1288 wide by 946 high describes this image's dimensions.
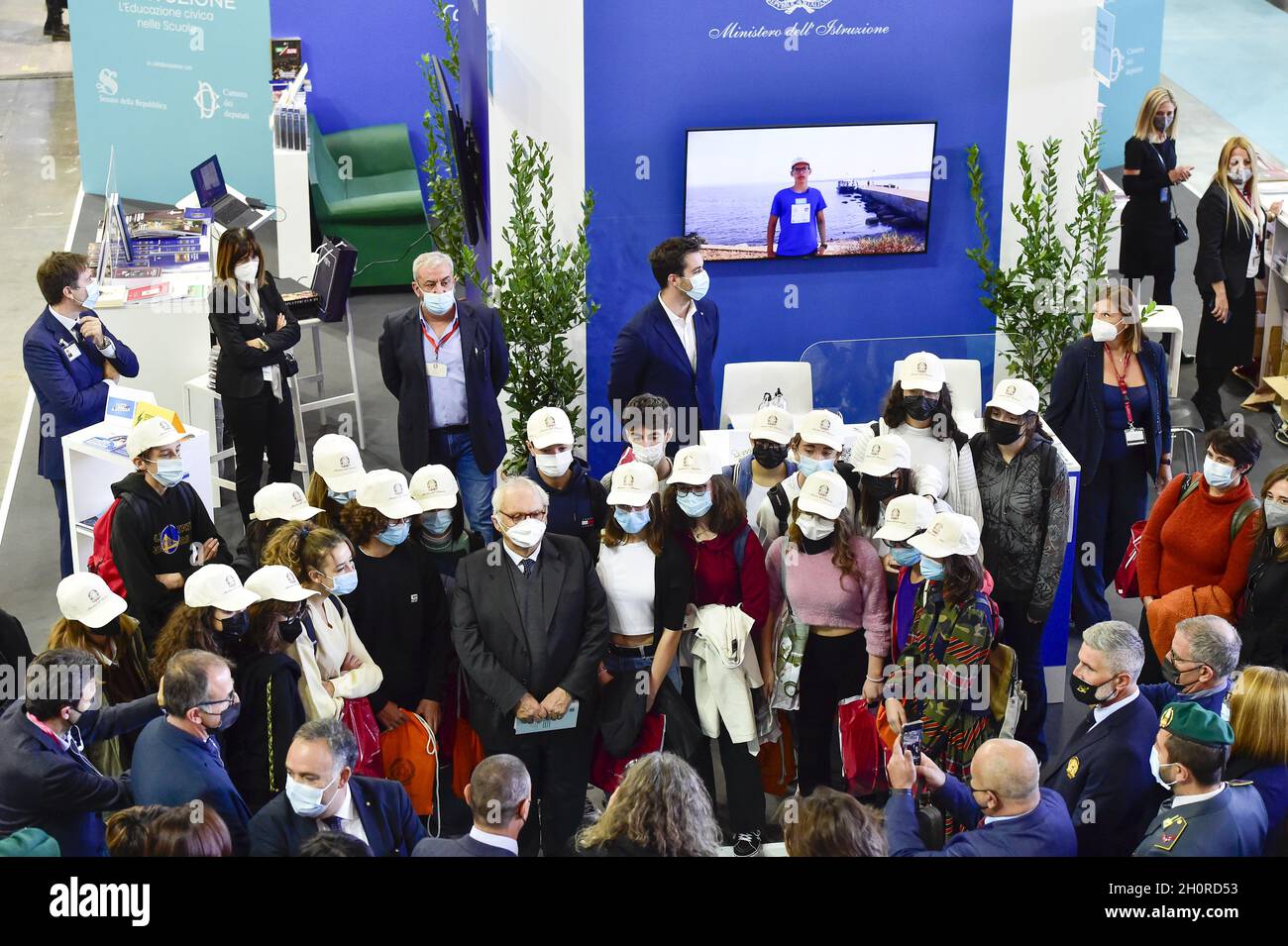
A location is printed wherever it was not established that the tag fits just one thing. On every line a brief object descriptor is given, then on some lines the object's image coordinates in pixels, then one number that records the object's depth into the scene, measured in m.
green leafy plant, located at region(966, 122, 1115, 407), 7.65
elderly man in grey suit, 5.41
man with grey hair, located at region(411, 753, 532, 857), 4.34
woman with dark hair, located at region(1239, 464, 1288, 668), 5.58
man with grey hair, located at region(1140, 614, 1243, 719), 4.93
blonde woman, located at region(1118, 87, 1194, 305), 9.36
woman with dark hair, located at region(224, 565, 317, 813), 5.01
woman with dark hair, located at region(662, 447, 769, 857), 5.61
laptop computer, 9.37
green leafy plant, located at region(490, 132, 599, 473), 7.62
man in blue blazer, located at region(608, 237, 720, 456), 7.09
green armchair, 11.04
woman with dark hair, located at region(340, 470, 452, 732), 5.55
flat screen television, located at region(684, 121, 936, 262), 7.90
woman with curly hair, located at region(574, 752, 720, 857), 4.33
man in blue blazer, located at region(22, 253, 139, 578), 7.18
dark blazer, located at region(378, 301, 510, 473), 6.96
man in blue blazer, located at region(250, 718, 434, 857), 4.41
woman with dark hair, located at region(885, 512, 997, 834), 5.33
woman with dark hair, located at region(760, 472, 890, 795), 5.62
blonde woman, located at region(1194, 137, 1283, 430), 8.88
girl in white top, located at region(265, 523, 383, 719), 5.27
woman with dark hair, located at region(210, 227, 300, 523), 7.39
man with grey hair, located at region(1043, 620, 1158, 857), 4.71
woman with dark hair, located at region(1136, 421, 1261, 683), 5.80
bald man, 4.30
